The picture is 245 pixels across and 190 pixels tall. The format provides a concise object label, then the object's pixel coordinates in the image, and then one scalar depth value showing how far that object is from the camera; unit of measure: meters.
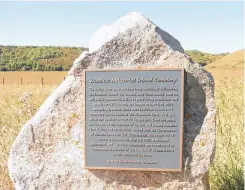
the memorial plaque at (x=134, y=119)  4.62
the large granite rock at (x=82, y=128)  4.65
